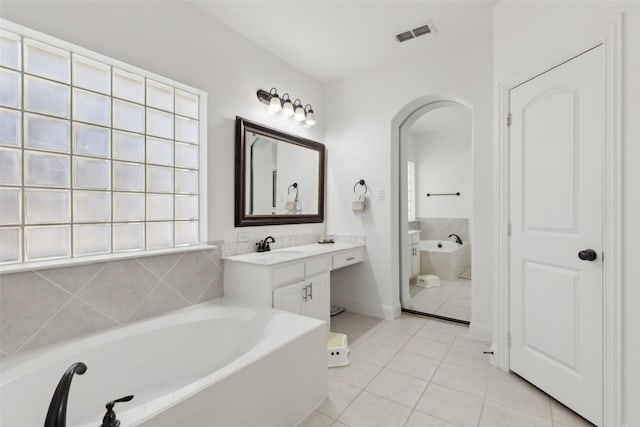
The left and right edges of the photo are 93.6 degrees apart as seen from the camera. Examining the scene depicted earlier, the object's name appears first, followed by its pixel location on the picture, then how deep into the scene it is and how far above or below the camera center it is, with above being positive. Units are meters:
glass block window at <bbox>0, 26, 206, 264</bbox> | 1.58 +0.36
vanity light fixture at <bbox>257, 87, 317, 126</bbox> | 2.77 +1.05
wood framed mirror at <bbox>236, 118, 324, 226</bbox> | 2.61 +0.37
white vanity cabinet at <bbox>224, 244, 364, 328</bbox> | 2.21 -0.52
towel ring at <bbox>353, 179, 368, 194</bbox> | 3.30 +0.34
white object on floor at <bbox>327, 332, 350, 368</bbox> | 2.23 -1.05
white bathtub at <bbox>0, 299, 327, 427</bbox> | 1.20 -0.77
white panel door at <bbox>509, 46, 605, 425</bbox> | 1.57 -0.09
